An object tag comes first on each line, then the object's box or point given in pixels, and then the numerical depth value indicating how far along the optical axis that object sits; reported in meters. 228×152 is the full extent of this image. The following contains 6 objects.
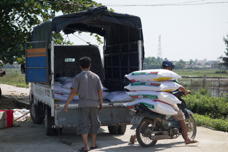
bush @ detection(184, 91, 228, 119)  15.31
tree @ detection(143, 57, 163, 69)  169.54
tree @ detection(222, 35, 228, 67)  88.06
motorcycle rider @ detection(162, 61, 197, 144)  9.11
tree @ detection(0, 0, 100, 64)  17.19
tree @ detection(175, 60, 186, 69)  156.81
